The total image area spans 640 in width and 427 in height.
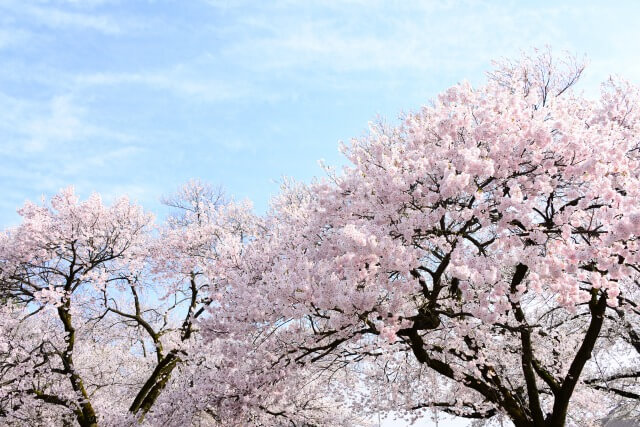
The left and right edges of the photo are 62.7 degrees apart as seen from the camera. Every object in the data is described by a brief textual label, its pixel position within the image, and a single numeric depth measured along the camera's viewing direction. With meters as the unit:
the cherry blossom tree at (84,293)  12.73
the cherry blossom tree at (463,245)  7.38
